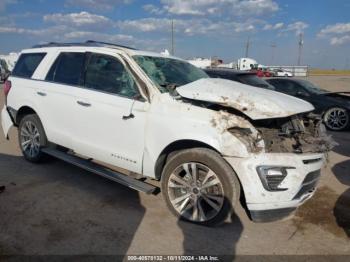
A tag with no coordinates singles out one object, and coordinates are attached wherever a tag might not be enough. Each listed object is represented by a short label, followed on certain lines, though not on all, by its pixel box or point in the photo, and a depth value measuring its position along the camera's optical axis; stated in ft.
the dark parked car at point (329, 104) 31.91
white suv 11.07
